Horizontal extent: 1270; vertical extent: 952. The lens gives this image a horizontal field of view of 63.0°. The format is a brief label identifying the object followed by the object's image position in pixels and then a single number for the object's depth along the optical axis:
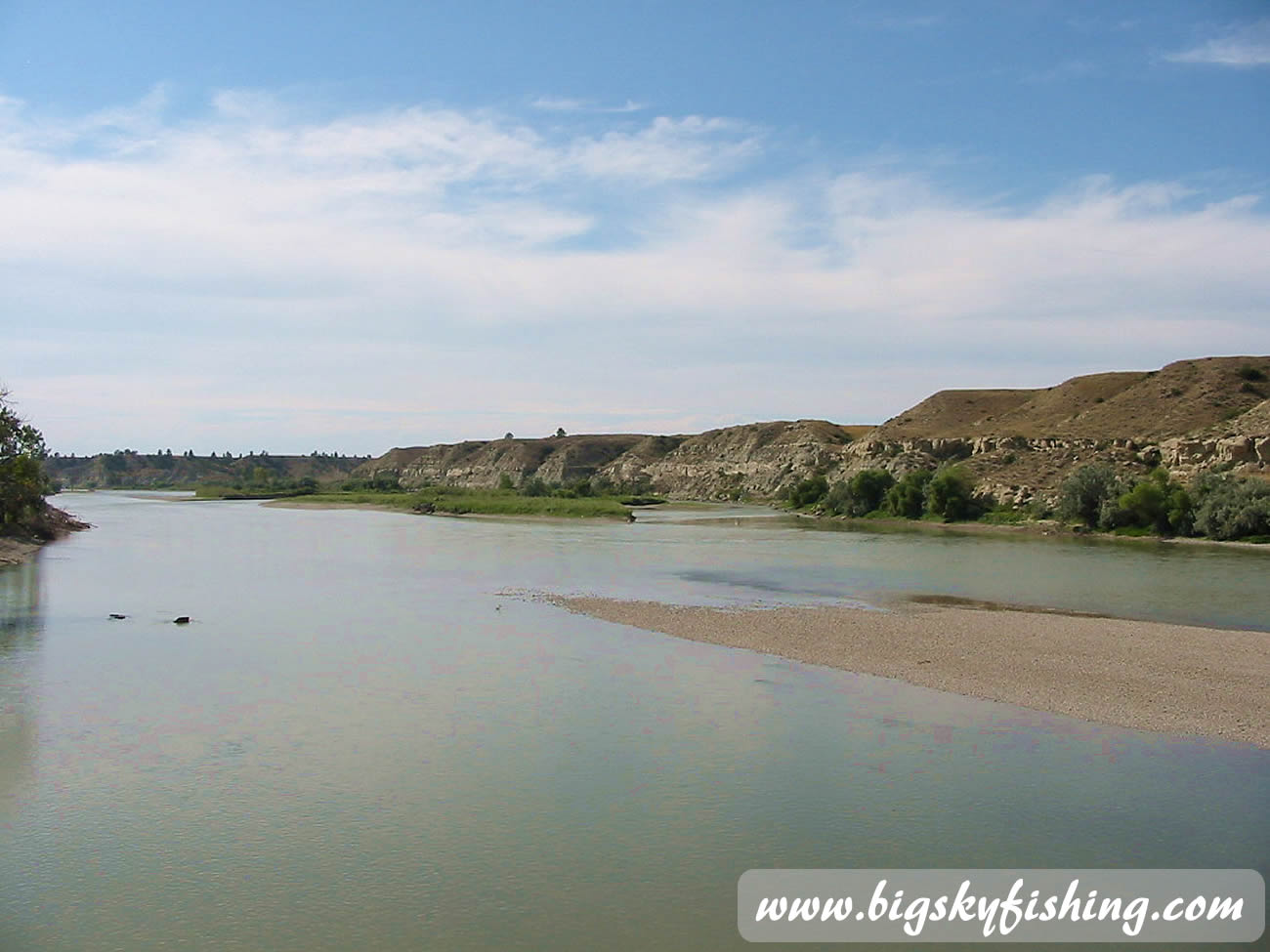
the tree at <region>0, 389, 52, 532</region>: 37.03
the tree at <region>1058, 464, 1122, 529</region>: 53.50
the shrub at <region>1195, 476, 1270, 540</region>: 45.56
